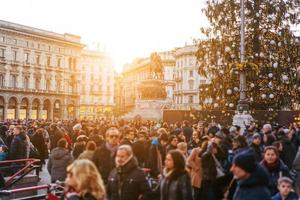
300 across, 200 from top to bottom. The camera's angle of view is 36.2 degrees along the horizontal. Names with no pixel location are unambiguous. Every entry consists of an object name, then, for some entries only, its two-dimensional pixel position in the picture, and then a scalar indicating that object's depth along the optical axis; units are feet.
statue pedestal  154.92
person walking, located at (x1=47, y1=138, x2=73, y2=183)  32.48
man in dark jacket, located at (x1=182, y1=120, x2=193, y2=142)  62.85
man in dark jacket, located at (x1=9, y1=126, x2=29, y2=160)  45.27
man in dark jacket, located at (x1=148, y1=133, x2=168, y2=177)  34.06
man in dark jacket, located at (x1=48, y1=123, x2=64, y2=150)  58.98
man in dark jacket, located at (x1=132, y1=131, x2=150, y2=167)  37.42
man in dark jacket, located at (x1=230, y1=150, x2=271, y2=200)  18.10
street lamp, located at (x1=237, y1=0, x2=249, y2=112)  83.46
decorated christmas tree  106.73
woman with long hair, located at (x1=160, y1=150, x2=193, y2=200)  20.40
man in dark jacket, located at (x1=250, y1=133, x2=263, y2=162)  33.31
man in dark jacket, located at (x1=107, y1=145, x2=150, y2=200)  20.39
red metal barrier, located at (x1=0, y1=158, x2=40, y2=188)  37.17
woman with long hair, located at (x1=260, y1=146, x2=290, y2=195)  24.47
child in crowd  21.29
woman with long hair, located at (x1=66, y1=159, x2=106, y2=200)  15.05
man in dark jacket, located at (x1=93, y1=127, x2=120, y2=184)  28.30
